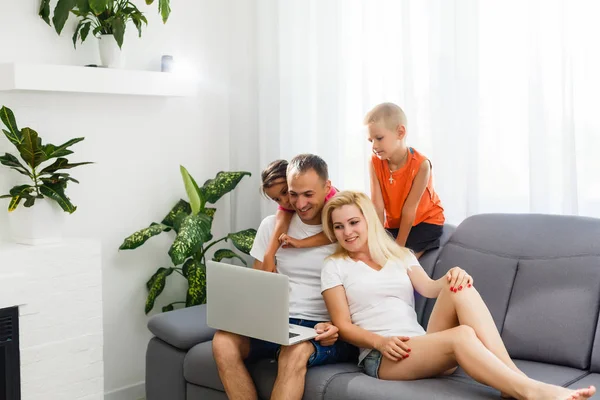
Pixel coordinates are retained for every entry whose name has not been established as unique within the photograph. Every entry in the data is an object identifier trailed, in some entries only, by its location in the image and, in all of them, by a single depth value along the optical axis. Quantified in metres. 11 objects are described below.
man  2.58
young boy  2.92
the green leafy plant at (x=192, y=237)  3.50
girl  2.91
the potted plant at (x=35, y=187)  3.01
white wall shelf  3.08
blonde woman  2.35
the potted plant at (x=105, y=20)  3.22
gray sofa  2.48
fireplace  2.91
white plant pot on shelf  3.36
